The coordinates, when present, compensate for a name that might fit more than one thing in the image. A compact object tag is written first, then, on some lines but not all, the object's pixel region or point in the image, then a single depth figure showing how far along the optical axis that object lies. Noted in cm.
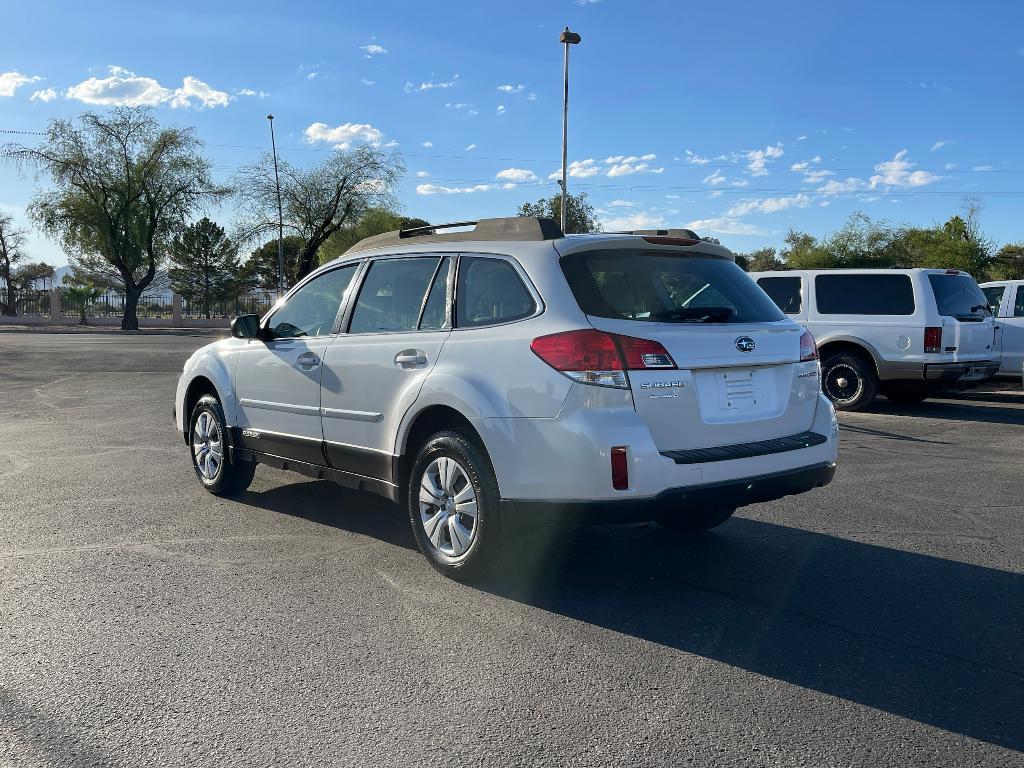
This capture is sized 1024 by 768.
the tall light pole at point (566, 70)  3225
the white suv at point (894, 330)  1177
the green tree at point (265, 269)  8169
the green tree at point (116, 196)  4984
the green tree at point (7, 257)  6297
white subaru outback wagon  414
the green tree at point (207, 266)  7712
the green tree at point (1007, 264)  6291
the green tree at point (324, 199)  5684
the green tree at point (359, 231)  5953
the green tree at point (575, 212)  4634
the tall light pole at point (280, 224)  5679
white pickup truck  1348
